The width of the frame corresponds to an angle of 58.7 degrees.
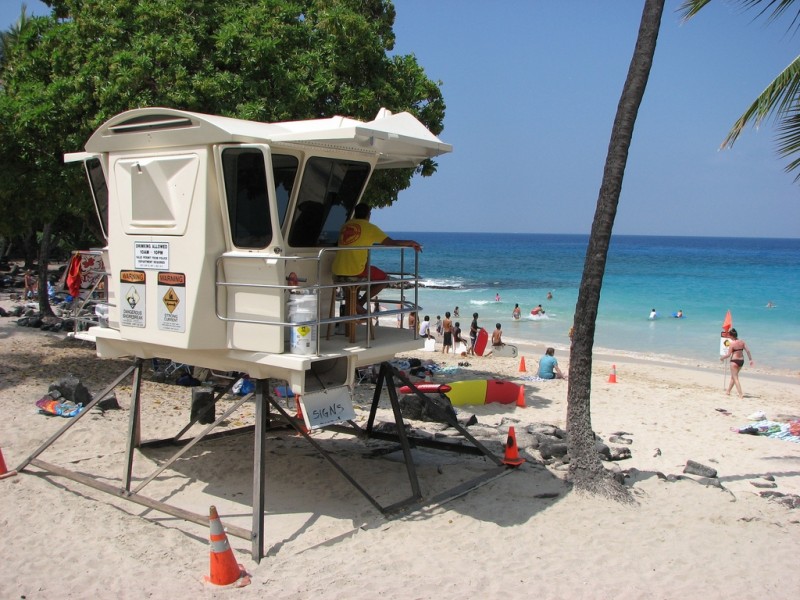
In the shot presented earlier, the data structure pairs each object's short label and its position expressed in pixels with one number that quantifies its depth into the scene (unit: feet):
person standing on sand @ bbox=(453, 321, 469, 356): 89.97
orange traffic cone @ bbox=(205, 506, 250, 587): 22.48
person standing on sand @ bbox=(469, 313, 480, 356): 88.90
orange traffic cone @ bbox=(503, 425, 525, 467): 34.19
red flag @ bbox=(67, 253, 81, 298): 33.17
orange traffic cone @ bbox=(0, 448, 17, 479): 31.20
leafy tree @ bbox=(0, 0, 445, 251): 46.29
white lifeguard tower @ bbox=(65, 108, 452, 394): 25.20
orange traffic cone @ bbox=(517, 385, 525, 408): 54.49
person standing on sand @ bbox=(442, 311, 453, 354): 87.86
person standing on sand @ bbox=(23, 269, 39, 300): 111.75
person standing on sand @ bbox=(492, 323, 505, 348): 87.76
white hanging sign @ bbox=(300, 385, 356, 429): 25.84
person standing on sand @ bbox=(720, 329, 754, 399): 66.49
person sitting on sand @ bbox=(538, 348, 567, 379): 67.83
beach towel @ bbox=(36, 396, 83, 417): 39.04
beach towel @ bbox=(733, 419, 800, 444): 49.49
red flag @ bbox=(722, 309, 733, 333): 77.12
